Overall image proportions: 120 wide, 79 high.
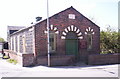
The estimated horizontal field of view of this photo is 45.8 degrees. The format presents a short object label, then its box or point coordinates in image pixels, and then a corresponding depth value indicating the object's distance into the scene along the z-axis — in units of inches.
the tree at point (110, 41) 717.3
